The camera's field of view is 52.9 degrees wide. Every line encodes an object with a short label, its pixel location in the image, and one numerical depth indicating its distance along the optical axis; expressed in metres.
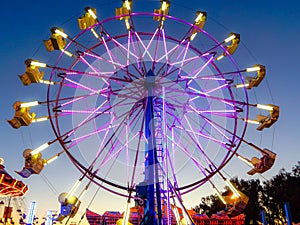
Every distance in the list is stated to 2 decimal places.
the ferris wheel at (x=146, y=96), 10.45
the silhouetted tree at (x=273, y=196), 29.30
